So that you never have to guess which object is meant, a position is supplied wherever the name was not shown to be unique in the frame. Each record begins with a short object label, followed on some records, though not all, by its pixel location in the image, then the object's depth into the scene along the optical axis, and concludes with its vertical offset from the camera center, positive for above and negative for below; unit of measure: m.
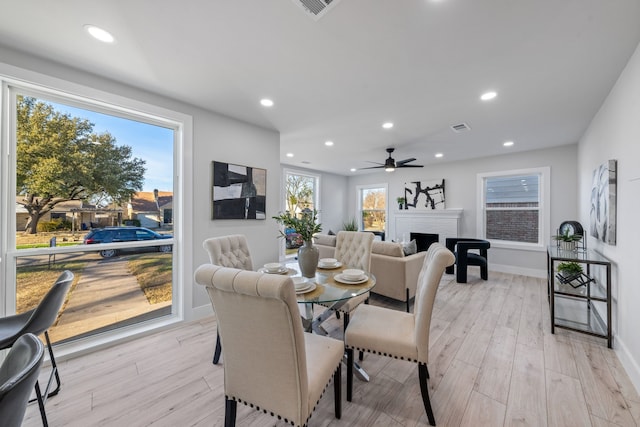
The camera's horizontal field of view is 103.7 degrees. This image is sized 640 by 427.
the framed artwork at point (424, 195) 6.21 +0.49
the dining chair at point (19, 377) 0.60 -0.45
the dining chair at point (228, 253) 2.25 -0.38
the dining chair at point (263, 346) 1.06 -0.61
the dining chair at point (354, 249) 2.85 -0.42
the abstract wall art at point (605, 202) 2.35 +0.12
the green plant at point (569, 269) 2.96 -0.65
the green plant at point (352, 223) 7.70 -0.30
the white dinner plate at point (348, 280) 2.00 -0.53
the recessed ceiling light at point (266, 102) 2.79 +1.26
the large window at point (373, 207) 7.59 +0.20
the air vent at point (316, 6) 1.49 +1.26
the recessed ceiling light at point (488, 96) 2.61 +1.25
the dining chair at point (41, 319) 1.52 -0.66
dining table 1.68 -0.56
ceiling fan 4.62 +0.91
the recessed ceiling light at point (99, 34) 1.73 +1.28
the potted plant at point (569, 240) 3.06 -0.32
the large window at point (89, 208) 2.09 +0.05
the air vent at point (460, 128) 3.54 +1.25
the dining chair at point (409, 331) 1.55 -0.81
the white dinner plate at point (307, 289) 1.77 -0.54
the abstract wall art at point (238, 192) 3.16 +0.29
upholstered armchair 4.52 -0.82
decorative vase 2.14 -0.39
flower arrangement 2.15 -0.09
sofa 3.30 -0.76
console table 2.51 -0.90
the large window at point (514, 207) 4.97 +0.15
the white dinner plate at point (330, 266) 2.46 -0.52
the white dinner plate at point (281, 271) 2.25 -0.52
